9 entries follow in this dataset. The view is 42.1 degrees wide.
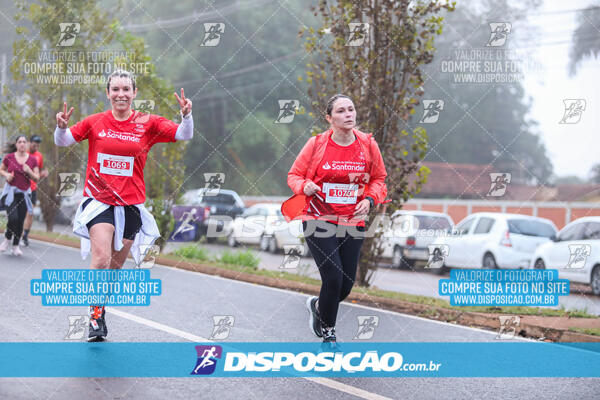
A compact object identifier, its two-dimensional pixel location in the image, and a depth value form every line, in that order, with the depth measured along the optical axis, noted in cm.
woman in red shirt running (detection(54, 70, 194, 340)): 616
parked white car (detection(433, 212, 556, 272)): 1731
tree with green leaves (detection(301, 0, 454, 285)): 1089
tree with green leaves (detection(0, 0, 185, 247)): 1905
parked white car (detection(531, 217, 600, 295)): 1457
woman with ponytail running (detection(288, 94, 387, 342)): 613
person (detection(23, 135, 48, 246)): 1293
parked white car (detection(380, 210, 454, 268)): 2019
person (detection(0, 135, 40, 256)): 1244
